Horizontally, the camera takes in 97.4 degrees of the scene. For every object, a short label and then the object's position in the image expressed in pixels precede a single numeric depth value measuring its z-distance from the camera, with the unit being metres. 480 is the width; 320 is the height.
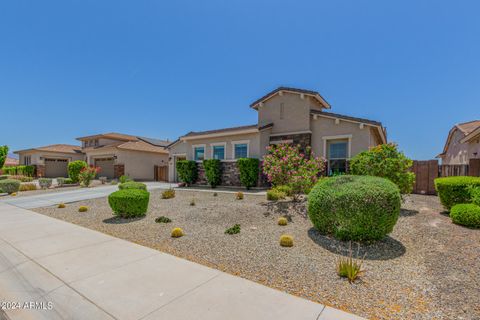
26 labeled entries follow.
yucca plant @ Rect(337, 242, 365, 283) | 3.45
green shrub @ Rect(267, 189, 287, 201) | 9.63
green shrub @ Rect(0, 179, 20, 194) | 15.20
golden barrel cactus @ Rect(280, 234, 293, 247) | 4.98
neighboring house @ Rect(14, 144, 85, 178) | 27.42
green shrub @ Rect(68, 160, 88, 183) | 19.77
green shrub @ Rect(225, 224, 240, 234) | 6.01
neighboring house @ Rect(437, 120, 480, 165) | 12.38
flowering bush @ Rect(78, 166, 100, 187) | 17.77
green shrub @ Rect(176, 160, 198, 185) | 16.59
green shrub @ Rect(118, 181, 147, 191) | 9.27
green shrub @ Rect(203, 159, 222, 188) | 15.29
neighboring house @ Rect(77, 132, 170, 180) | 23.03
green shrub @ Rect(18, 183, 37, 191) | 16.58
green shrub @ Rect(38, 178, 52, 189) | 17.59
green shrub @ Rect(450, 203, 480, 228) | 5.53
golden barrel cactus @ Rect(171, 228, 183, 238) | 5.78
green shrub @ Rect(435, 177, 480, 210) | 6.50
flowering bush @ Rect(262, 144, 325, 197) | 8.56
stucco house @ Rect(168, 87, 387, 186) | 12.52
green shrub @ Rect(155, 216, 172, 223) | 7.23
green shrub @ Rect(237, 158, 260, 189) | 13.77
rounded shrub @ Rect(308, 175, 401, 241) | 4.62
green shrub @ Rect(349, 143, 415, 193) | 7.73
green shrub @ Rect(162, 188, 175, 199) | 11.62
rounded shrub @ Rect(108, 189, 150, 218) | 7.54
